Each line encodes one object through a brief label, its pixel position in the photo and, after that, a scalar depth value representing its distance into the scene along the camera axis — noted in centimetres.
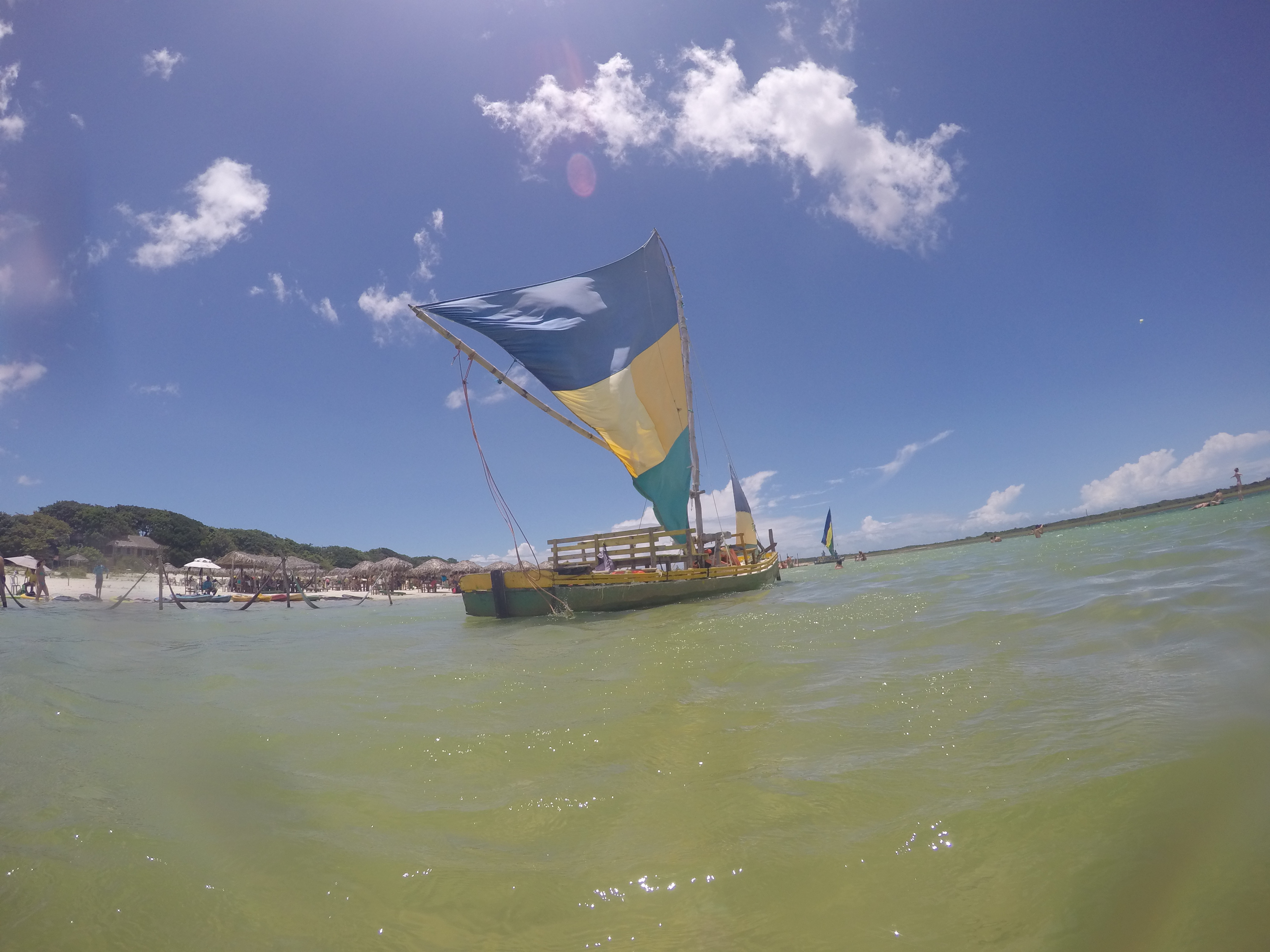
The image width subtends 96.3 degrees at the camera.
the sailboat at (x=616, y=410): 1366
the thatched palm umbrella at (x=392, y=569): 4650
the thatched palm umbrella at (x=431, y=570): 5003
